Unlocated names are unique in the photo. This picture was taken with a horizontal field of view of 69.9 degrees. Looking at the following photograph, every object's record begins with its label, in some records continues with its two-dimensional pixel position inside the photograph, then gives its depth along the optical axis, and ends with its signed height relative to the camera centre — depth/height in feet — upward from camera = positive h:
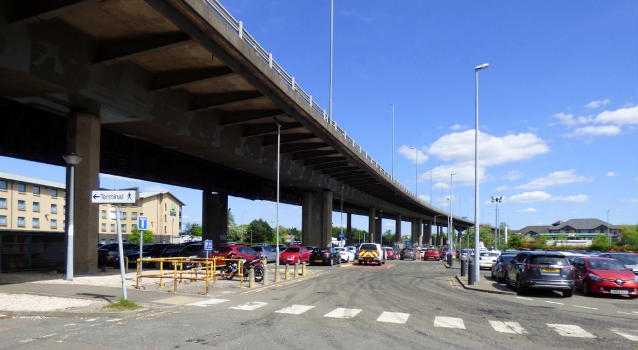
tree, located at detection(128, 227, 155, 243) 246.64 -19.02
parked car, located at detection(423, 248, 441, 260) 183.42 -20.05
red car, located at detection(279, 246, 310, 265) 111.14 -12.53
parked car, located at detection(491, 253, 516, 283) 69.10 -9.49
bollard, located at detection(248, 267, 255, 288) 57.82 -9.36
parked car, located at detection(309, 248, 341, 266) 116.98 -13.56
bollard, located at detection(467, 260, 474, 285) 66.03 -9.80
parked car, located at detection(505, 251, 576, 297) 53.26 -7.91
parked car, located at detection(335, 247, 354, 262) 139.85 -15.45
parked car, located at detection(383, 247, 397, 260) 181.88 -19.53
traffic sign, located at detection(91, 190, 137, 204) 38.17 +0.43
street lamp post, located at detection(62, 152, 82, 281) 59.77 -1.45
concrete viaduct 51.55 +16.77
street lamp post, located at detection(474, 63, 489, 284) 69.61 +2.93
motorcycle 66.69 -9.65
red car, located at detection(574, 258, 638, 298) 53.01 -8.50
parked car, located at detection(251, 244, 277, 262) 121.52 -13.11
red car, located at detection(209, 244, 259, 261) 81.20 -8.92
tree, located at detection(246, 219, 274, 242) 402.93 -25.37
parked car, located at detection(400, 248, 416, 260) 182.94 -19.81
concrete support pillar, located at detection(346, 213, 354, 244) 364.36 -15.05
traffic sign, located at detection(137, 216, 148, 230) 51.23 -2.27
